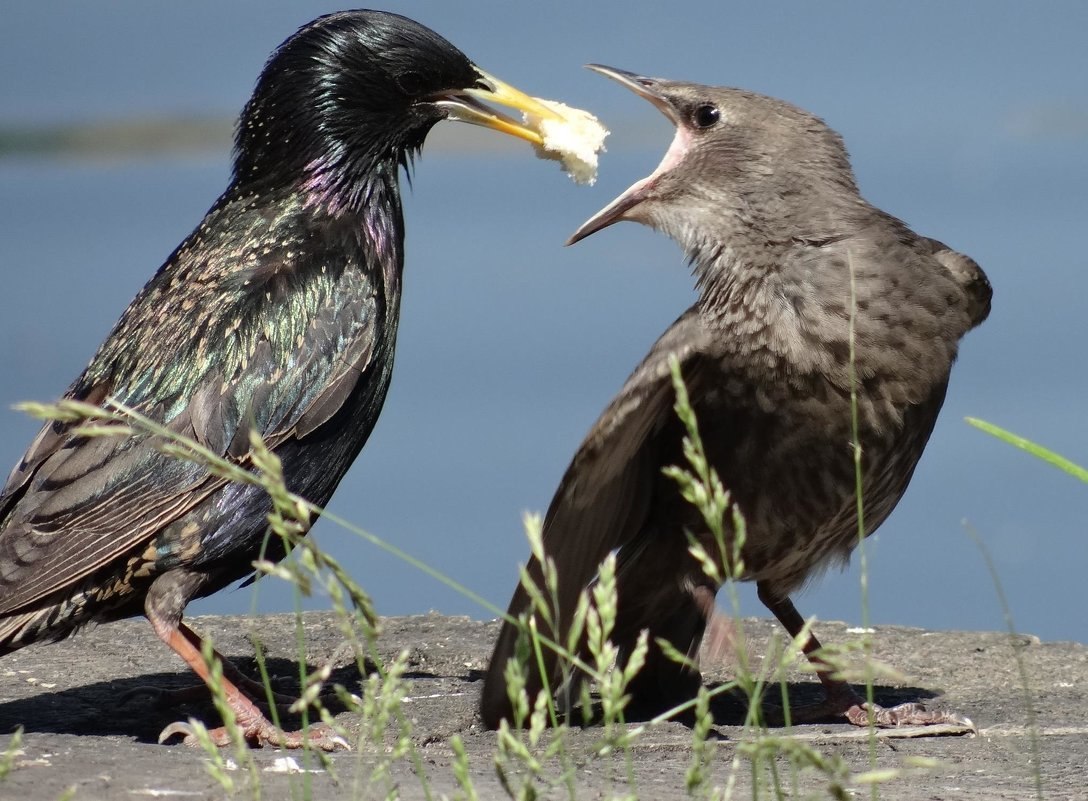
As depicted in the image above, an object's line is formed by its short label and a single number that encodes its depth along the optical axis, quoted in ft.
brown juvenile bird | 26.40
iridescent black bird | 26.78
